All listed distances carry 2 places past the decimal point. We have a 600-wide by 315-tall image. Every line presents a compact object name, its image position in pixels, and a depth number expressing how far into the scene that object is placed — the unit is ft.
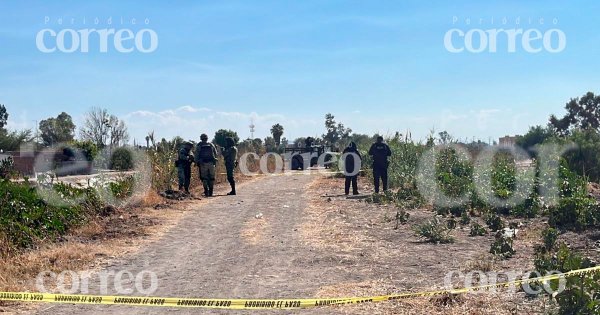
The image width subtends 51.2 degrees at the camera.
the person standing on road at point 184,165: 55.11
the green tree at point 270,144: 153.44
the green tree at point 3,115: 234.99
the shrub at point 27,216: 27.17
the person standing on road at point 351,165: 56.33
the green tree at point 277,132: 202.49
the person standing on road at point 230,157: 56.70
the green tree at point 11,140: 145.48
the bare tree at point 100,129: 144.97
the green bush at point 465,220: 36.50
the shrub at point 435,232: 30.45
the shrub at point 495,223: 33.43
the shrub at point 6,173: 32.99
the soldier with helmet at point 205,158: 54.29
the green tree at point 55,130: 206.15
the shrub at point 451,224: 32.22
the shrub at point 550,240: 27.02
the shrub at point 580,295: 16.07
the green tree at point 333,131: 233.35
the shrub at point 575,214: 33.50
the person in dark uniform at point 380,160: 55.77
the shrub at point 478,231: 32.55
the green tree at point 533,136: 148.51
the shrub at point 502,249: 25.99
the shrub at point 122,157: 66.90
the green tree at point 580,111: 191.93
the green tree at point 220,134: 138.96
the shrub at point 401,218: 37.31
